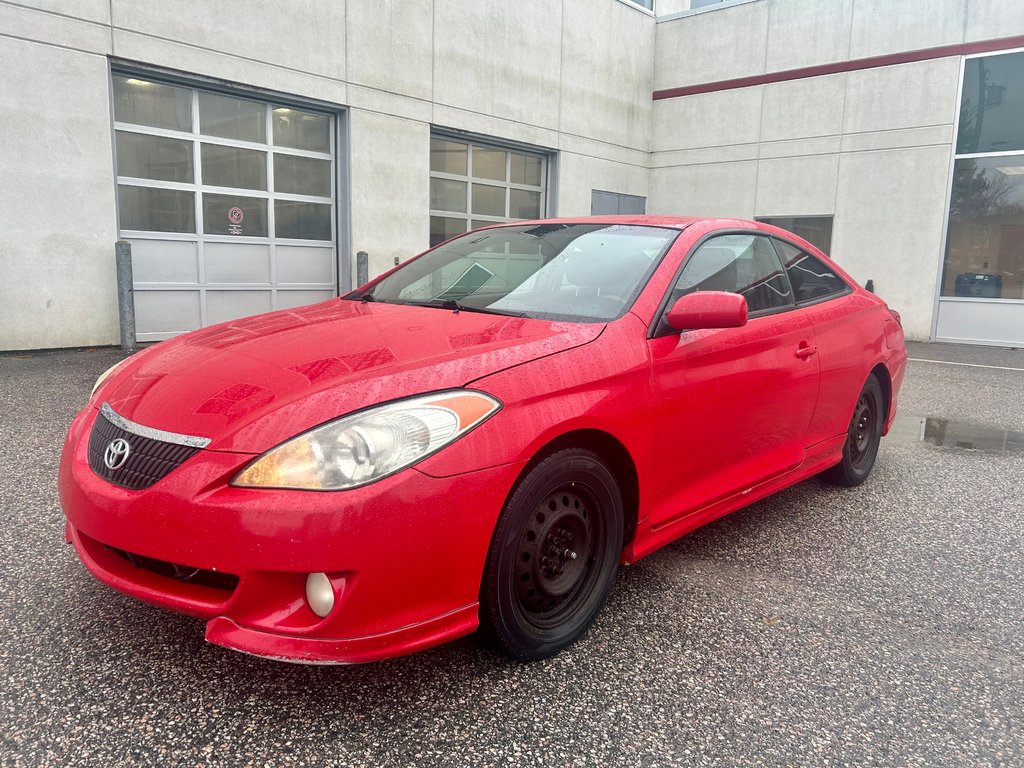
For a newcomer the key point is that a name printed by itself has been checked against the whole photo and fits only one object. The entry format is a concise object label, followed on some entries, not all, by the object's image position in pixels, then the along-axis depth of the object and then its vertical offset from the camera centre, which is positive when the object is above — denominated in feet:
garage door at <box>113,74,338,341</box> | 29.30 +2.39
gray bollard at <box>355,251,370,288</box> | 34.91 -0.18
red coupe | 6.26 -1.70
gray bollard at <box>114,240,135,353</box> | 27.40 -1.39
